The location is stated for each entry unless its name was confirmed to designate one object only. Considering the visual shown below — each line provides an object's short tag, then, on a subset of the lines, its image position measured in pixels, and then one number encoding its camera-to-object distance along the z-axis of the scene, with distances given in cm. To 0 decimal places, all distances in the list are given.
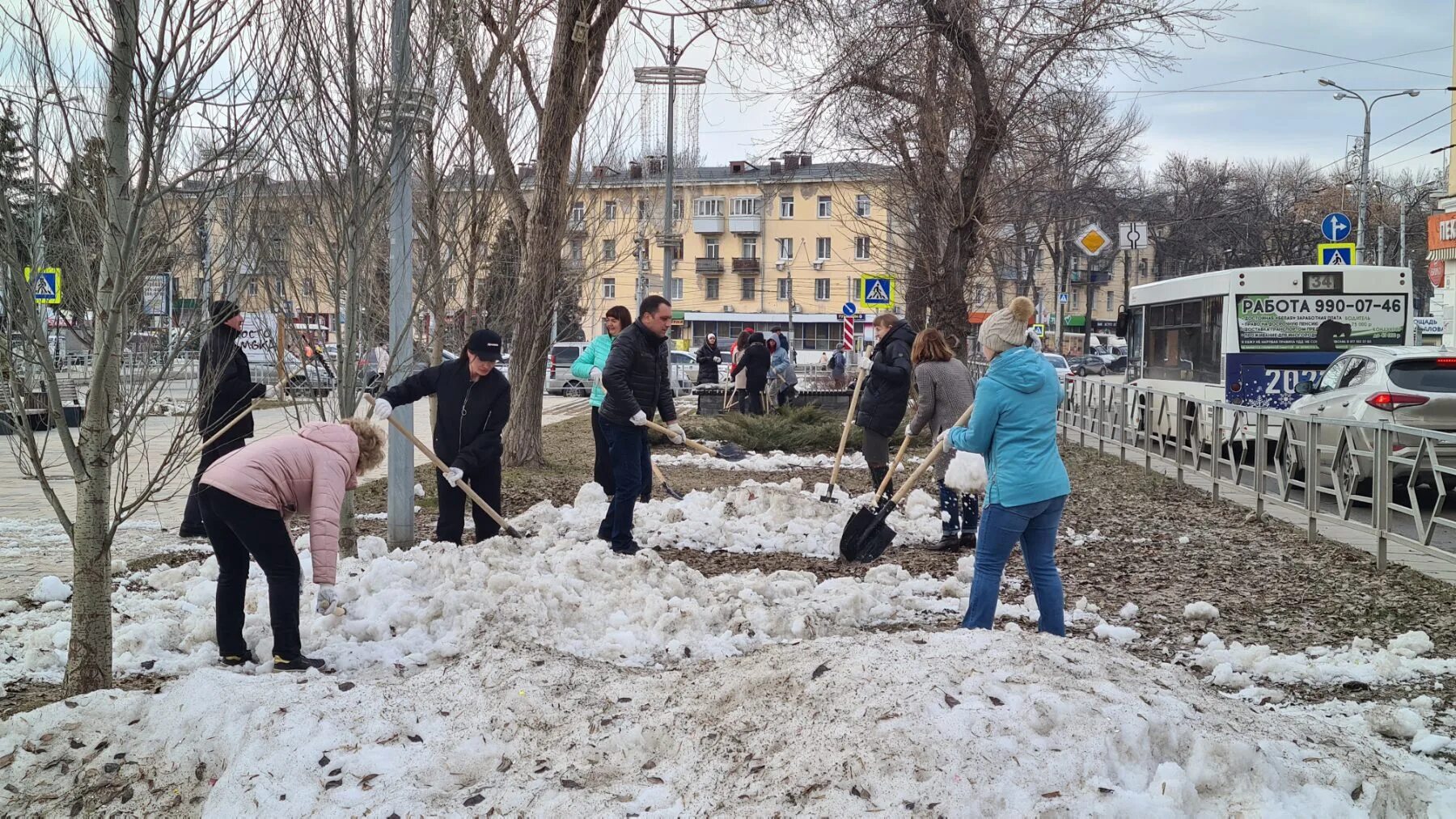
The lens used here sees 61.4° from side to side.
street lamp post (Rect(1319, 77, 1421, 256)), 3028
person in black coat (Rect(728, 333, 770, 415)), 2189
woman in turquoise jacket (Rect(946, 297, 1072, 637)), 561
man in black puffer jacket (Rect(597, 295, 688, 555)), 834
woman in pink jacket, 521
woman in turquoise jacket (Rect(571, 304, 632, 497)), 1000
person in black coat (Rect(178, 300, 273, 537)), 692
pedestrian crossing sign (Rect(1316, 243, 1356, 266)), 1781
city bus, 1542
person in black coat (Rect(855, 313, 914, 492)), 959
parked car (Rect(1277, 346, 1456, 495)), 1184
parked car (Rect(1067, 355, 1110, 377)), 5209
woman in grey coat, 900
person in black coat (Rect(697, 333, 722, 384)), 2988
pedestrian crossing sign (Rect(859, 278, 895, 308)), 2108
